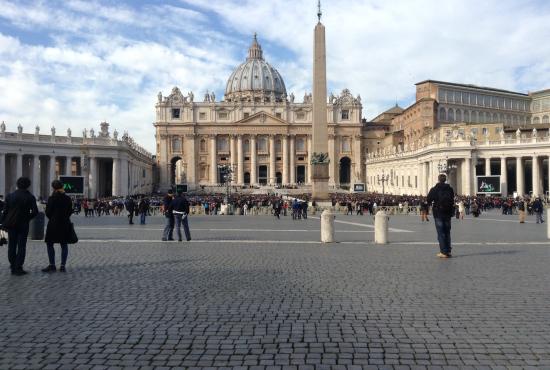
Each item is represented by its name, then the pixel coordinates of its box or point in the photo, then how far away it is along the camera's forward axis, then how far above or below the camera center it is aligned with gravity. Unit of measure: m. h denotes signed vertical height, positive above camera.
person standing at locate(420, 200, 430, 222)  26.69 -1.02
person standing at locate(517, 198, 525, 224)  24.66 -0.98
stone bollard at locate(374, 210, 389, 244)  13.46 -0.87
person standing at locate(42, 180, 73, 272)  8.57 -0.45
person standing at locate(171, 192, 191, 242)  14.14 -0.38
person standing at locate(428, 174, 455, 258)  10.42 -0.33
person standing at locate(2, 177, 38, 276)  8.32 -0.37
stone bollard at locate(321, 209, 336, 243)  13.71 -0.83
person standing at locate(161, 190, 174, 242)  14.31 -0.77
